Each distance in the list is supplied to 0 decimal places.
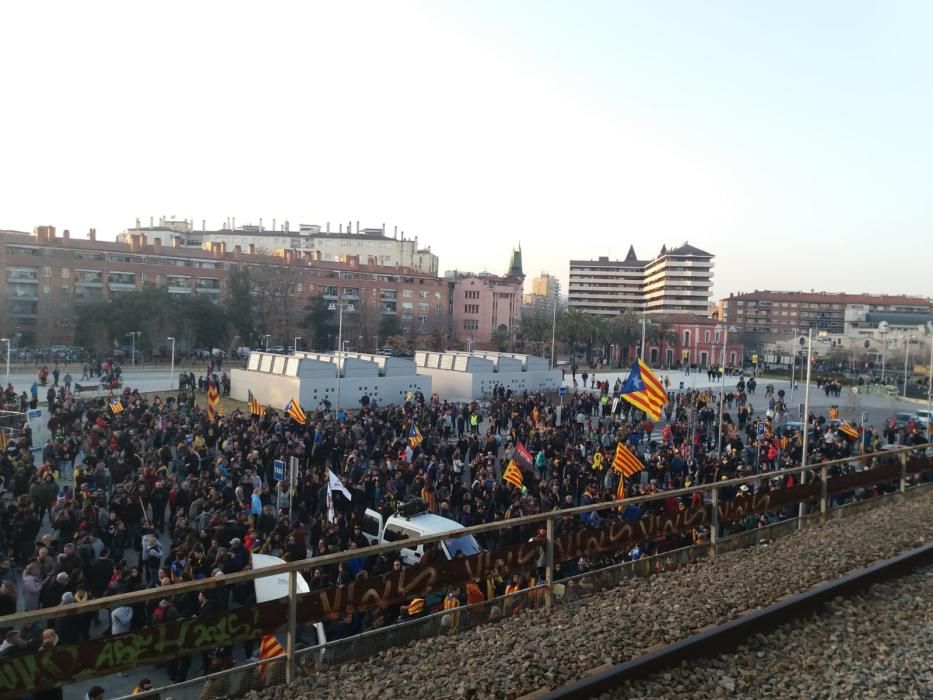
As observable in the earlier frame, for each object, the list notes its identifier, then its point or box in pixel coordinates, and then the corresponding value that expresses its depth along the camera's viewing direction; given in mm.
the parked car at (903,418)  30219
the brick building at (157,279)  62906
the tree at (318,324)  67000
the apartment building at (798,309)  113375
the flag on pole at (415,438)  19172
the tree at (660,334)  75219
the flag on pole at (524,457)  16409
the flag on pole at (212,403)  21234
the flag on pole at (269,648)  5350
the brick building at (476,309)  89375
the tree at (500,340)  78062
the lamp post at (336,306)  70744
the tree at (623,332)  71562
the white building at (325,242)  109375
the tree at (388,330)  73700
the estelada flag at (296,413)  20812
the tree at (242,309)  62188
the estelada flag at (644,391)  18661
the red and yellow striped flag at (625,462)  15953
